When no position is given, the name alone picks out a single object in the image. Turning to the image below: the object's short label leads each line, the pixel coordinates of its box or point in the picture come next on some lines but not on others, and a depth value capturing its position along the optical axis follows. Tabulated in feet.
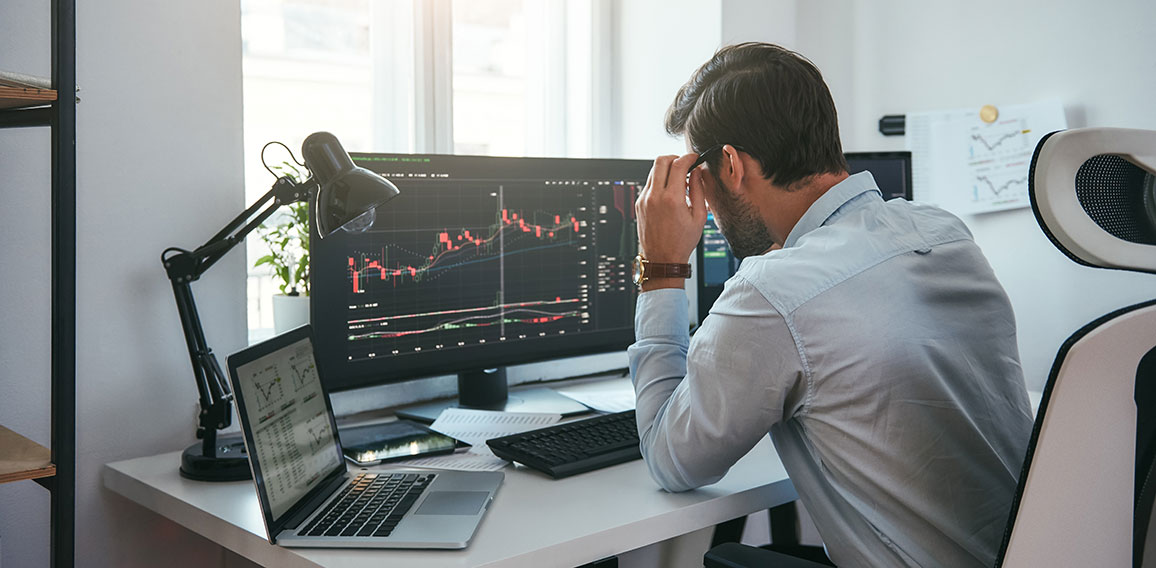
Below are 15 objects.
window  6.05
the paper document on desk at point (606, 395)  5.55
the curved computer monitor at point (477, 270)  4.71
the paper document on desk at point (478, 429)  4.35
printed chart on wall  7.20
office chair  2.28
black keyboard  4.15
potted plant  5.19
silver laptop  3.27
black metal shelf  3.21
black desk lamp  3.82
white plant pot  5.16
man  3.25
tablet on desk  4.42
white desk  3.19
